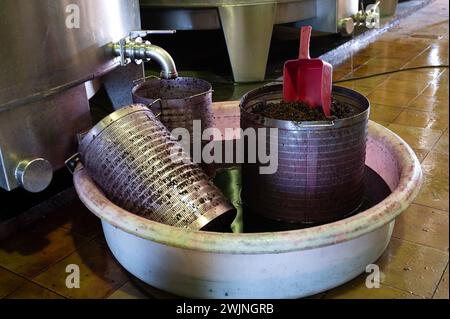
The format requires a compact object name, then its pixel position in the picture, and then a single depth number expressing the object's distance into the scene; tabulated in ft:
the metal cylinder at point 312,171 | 3.05
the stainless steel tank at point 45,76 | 2.93
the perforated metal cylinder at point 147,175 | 2.92
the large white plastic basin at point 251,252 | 2.46
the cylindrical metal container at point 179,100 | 3.59
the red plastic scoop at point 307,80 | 3.34
